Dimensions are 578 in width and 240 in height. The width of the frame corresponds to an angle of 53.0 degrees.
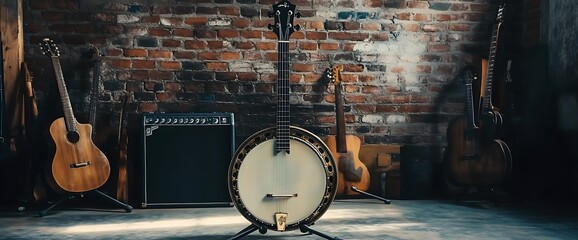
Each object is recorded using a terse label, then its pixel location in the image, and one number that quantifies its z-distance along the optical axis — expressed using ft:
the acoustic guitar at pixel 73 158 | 12.82
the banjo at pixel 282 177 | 9.73
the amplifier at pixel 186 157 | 13.50
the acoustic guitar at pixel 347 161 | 14.29
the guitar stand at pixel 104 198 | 12.98
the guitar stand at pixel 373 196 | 14.16
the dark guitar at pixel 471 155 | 14.02
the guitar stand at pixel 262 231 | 9.84
